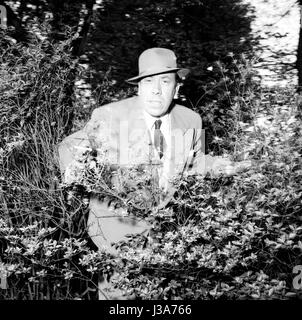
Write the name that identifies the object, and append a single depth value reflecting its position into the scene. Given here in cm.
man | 366
